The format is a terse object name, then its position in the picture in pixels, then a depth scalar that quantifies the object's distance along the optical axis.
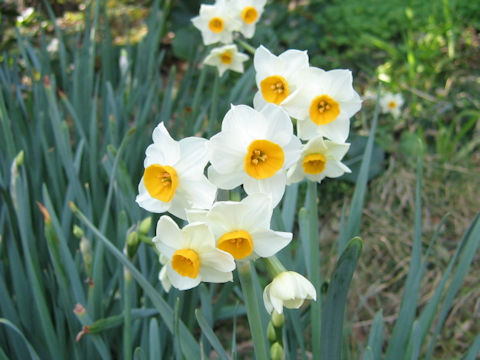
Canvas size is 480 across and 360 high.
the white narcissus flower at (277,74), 0.28
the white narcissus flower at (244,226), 0.24
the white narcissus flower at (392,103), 0.82
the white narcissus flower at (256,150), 0.25
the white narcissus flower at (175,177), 0.25
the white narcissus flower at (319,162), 0.29
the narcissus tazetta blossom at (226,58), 0.48
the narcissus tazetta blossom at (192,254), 0.24
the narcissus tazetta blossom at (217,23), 0.46
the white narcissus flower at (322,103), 0.28
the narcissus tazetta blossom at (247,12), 0.45
